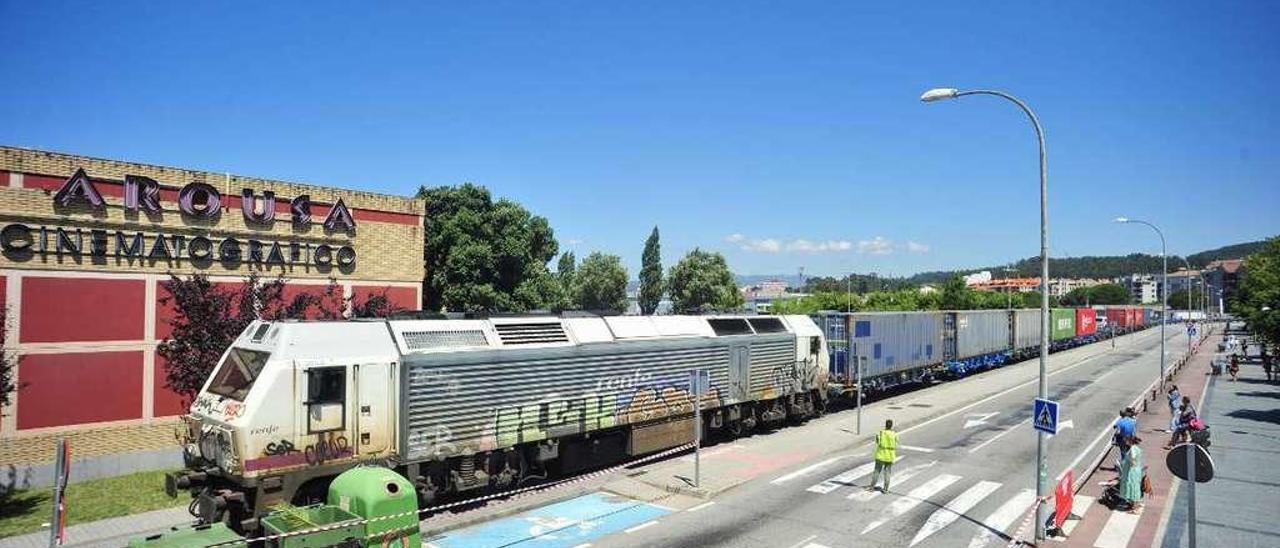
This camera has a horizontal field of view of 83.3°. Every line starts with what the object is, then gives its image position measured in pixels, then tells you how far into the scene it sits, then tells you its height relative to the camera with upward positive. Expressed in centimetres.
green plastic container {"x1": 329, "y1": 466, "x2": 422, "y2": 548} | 966 -291
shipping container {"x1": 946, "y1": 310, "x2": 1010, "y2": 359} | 3644 -230
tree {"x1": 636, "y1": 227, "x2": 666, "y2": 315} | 7800 +130
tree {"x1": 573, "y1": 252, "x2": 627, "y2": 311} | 7219 +69
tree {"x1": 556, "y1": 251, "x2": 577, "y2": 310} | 7406 +177
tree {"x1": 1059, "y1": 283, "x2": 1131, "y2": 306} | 16988 -132
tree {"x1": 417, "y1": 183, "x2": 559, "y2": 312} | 3972 +184
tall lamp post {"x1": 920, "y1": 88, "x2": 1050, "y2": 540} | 1232 -8
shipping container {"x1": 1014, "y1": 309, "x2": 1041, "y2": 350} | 4550 -253
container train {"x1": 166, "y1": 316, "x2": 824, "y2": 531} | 1143 -219
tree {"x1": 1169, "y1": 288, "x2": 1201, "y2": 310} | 18179 -235
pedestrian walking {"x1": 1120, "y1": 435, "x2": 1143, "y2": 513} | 1405 -369
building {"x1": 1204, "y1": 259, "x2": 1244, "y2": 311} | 15365 +345
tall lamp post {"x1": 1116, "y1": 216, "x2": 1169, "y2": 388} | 3136 -69
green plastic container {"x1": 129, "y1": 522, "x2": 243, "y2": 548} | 840 -303
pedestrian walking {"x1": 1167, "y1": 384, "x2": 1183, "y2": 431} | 2261 -346
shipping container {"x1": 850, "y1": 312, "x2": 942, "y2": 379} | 2734 -213
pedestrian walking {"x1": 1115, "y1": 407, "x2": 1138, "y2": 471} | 1575 -313
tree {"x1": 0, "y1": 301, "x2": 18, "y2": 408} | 1377 -158
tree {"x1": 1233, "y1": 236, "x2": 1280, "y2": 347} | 2320 -18
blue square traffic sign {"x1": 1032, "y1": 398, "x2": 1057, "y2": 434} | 1235 -218
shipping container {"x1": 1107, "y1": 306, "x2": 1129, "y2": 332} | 7794 -307
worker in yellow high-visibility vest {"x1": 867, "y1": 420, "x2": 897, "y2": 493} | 1505 -335
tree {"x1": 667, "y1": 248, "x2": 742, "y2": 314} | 7269 +72
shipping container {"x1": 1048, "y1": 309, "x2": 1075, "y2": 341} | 5453 -267
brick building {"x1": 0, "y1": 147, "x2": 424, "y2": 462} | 1664 +65
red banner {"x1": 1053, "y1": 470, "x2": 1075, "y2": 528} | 1263 -375
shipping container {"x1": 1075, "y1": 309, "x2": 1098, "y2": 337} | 6212 -288
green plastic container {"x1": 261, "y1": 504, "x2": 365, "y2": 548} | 913 -315
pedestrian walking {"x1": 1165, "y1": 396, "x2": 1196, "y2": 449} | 1683 -320
